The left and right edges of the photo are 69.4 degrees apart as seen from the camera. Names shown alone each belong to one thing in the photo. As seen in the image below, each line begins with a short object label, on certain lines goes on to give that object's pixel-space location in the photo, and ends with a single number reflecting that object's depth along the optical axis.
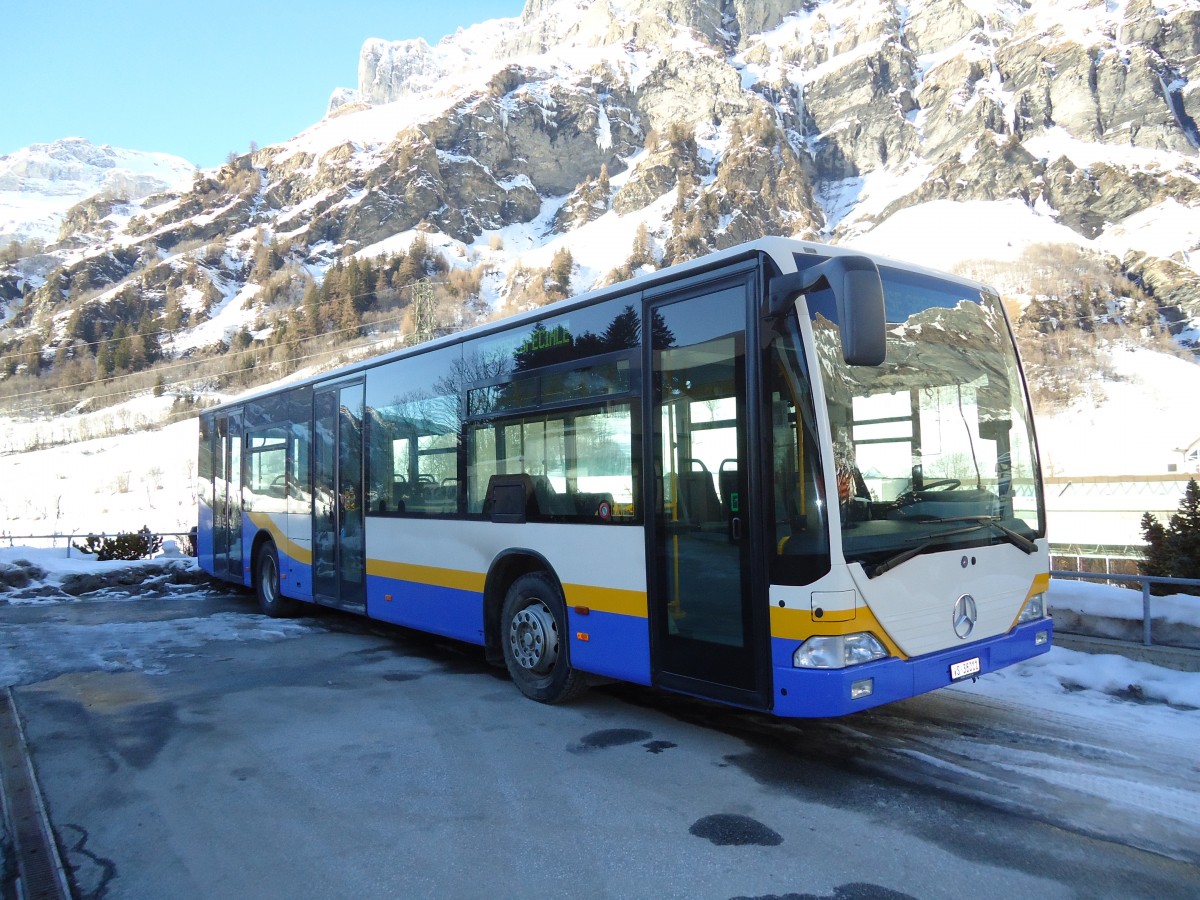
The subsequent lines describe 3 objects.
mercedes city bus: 4.57
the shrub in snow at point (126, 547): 17.53
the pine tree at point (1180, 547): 8.10
